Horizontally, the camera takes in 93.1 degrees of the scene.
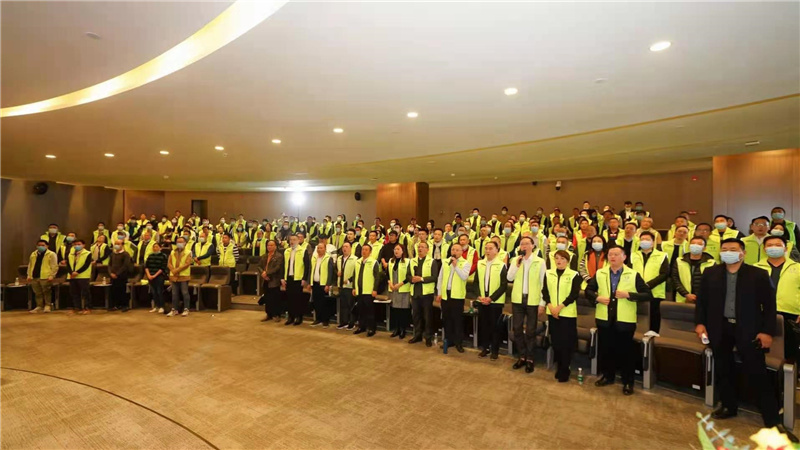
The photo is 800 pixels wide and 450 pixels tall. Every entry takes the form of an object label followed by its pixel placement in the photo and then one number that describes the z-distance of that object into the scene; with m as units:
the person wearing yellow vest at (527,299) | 5.34
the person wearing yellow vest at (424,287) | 6.61
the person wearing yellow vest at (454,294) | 6.16
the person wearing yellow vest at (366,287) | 7.27
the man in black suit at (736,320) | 3.65
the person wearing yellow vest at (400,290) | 6.93
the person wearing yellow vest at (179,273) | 9.04
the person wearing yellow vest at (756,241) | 6.10
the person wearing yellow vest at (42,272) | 9.38
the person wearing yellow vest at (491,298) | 5.83
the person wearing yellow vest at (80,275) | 9.30
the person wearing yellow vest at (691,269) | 5.31
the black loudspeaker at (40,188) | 14.84
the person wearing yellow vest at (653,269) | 5.39
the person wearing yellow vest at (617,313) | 4.60
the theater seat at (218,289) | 9.25
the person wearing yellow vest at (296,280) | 8.02
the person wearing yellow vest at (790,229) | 6.64
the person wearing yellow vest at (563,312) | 4.92
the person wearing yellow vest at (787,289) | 4.47
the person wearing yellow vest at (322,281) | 7.90
